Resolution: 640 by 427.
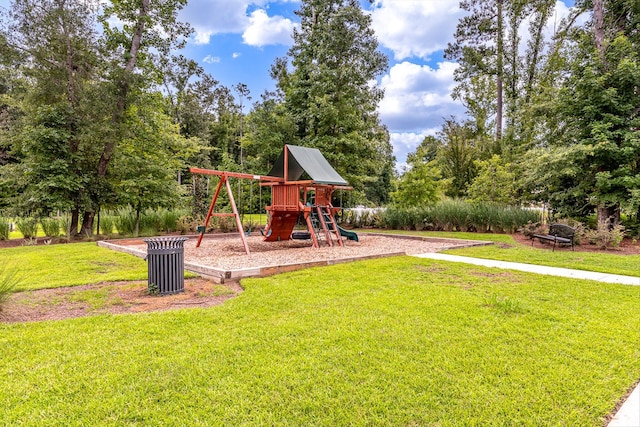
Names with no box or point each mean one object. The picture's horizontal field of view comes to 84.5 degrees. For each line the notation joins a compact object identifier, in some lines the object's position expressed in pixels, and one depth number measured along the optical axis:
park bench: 9.39
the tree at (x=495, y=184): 15.16
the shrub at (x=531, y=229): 11.51
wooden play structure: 9.74
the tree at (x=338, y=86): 16.84
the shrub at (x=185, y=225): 13.55
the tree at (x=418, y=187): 16.14
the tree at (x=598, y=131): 11.08
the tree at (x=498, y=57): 22.72
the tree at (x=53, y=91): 10.91
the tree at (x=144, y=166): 12.33
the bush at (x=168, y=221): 13.60
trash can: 4.95
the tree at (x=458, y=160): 21.19
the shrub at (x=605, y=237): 9.69
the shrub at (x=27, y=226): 11.41
